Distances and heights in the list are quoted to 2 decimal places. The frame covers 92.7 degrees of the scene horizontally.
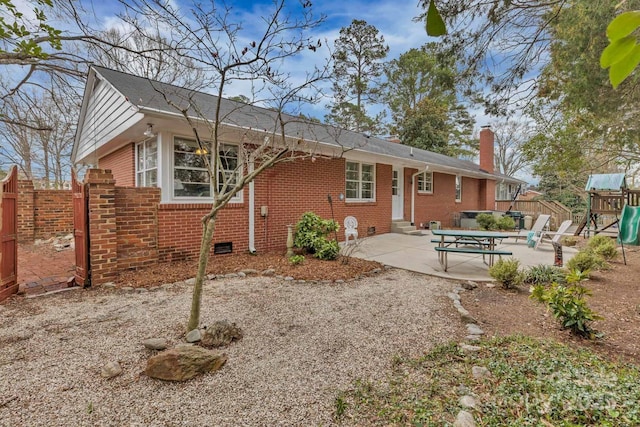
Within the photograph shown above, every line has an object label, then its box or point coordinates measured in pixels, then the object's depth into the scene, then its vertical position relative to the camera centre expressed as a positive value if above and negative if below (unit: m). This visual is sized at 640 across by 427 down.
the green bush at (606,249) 6.50 -0.88
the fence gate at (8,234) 4.08 -0.34
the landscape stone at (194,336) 2.97 -1.24
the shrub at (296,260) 6.23 -1.04
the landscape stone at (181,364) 2.40 -1.24
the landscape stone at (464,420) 1.86 -1.31
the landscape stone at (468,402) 2.05 -1.32
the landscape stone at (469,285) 4.96 -1.27
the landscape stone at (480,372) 2.39 -1.30
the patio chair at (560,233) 7.59 -0.61
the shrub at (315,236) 6.70 -0.63
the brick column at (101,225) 4.79 -0.25
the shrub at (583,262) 5.20 -0.92
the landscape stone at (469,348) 2.84 -1.31
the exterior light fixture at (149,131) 5.66 +1.47
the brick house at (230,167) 6.00 +0.97
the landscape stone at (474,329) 3.26 -1.31
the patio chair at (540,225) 9.08 -0.49
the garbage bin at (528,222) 14.46 -0.63
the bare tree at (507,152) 26.58 +5.18
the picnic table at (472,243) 5.61 -0.66
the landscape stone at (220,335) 2.94 -1.24
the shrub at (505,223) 12.78 -0.60
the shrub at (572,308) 3.06 -1.01
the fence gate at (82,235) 4.75 -0.40
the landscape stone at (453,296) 4.39 -1.29
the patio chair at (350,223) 8.79 -0.41
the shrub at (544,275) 5.01 -1.12
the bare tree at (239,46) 3.08 +1.91
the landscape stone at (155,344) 2.84 -1.26
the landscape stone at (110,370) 2.43 -1.30
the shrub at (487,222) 12.91 -0.56
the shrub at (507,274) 4.77 -1.03
